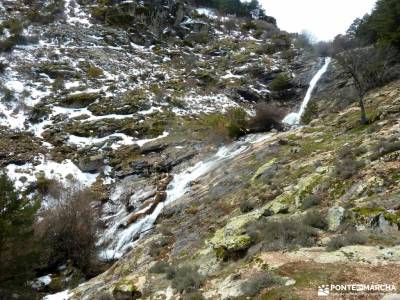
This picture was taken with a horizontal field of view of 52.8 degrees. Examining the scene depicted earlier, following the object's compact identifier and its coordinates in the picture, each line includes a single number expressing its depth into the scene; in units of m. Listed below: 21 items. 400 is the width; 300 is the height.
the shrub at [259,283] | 8.84
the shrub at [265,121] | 35.16
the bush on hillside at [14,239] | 16.38
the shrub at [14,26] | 47.50
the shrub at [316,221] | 12.01
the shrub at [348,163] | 15.07
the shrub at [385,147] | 15.15
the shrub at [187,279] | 11.18
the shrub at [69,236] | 21.77
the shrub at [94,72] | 45.09
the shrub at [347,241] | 10.06
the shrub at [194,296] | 9.94
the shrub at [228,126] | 33.03
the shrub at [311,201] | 14.08
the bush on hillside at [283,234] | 11.10
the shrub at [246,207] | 16.62
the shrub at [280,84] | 47.41
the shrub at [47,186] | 27.20
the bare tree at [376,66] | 30.96
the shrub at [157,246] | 16.81
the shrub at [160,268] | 13.90
